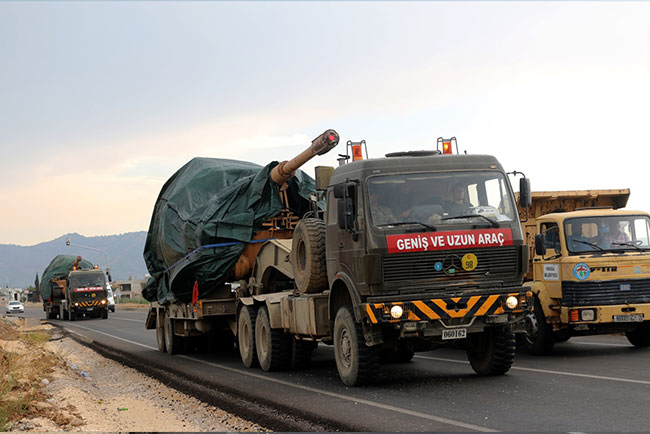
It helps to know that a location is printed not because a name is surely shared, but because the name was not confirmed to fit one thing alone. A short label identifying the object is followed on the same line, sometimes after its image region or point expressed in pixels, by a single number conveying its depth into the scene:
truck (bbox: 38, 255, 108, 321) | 48.25
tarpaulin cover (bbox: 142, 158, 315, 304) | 17.33
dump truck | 14.74
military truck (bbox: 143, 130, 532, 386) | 11.52
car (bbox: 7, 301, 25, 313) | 75.19
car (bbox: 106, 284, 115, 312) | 59.97
